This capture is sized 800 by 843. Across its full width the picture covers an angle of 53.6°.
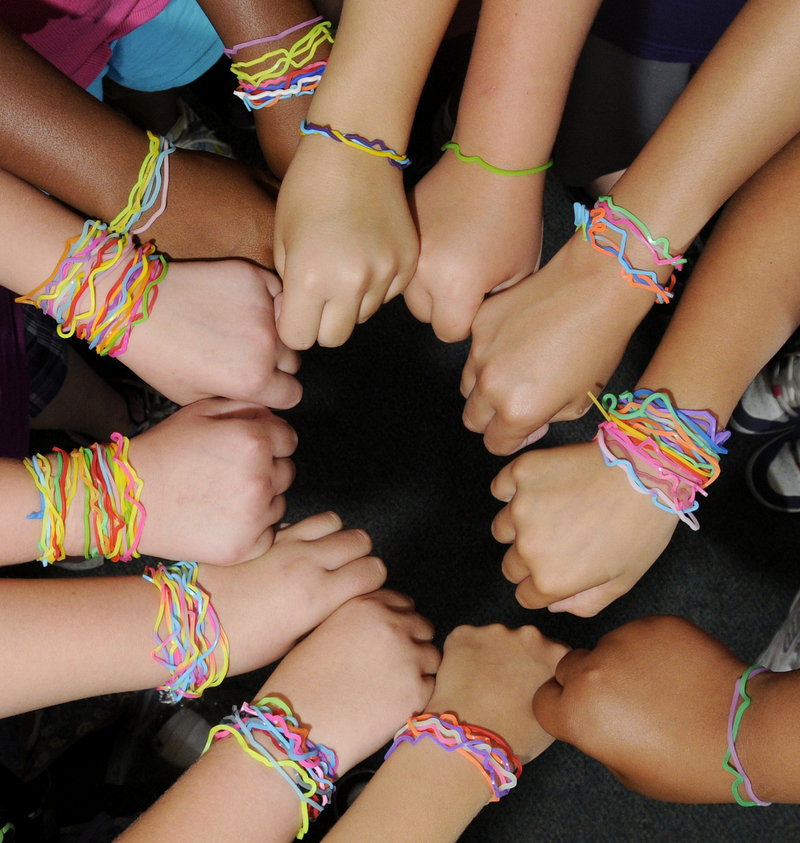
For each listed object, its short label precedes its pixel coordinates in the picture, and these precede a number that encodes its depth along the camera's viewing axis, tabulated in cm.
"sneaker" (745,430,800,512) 136
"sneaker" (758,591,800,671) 102
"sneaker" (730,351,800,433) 135
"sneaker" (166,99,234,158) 144
